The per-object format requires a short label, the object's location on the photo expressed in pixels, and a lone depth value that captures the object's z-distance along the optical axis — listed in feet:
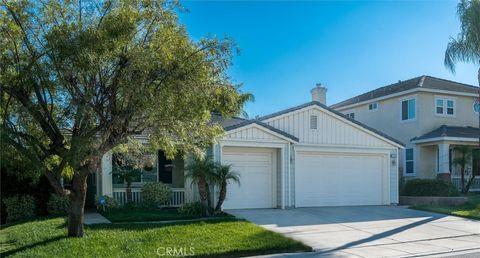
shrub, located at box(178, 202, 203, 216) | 48.96
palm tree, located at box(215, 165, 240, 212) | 47.75
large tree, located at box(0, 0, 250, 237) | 26.91
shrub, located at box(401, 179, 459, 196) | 65.62
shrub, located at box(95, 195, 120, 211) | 50.62
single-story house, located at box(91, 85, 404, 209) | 54.29
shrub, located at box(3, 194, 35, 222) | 48.47
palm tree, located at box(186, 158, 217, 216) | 47.06
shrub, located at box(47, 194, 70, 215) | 49.67
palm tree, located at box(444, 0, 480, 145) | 59.88
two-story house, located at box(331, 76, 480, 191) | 77.05
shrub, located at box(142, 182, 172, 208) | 53.11
